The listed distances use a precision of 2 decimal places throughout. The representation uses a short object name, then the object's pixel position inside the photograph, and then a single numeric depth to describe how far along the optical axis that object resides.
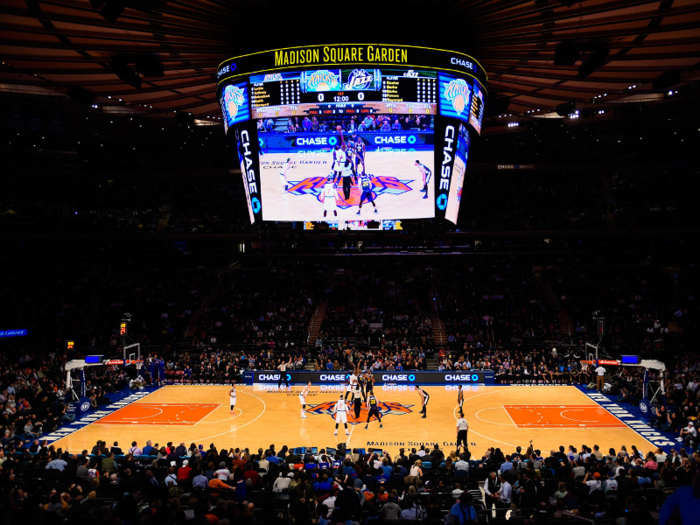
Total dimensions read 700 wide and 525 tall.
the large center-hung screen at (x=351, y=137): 17.34
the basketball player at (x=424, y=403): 26.57
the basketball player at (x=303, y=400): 26.75
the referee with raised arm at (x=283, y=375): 33.75
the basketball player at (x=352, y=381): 26.64
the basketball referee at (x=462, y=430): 21.00
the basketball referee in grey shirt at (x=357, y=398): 26.06
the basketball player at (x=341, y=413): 24.16
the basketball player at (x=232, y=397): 26.82
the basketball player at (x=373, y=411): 25.27
